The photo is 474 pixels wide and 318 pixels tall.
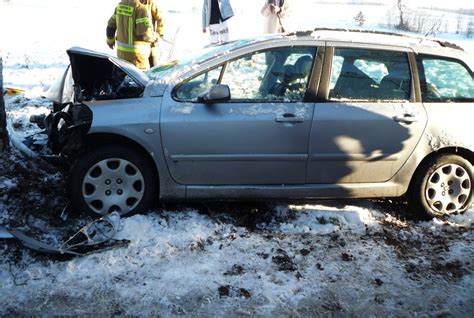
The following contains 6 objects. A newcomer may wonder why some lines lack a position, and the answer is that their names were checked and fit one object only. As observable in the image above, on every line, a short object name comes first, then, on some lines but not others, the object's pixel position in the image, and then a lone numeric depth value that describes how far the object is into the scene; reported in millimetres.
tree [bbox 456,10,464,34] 20275
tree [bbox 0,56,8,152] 4582
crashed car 4016
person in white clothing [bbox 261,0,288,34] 8766
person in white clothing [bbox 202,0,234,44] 8250
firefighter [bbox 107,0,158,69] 6961
